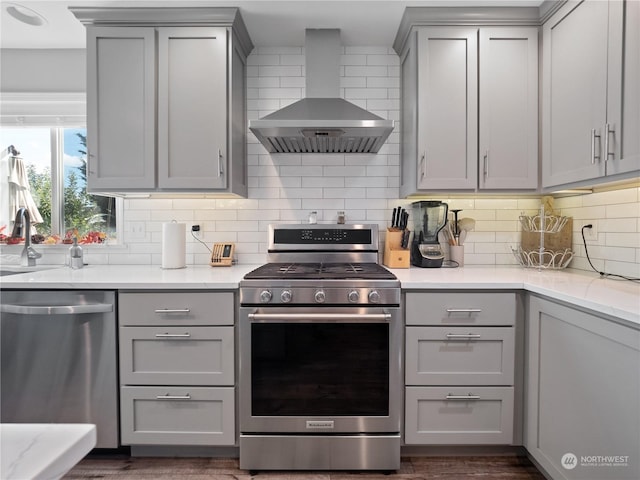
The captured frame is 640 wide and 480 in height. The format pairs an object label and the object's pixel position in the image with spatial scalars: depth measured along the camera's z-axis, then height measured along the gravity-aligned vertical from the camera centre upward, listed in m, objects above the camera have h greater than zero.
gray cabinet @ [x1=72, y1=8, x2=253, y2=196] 2.09 +0.78
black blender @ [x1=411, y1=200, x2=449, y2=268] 2.27 +0.00
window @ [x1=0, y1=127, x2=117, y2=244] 2.67 +0.37
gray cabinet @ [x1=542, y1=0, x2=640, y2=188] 1.46 +0.67
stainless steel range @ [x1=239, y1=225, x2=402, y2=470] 1.73 -0.75
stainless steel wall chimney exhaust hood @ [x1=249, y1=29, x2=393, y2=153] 1.98 +0.63
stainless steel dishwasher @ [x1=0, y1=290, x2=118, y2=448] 1.78 -0.67
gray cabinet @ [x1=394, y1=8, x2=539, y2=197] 2.08 +0.79
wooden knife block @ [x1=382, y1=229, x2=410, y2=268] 2.23 -0.14
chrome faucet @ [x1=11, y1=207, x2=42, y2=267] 2.47 -0.15
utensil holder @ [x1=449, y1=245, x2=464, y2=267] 2.41 -0.16
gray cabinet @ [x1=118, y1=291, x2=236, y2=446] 1.78 -0.66
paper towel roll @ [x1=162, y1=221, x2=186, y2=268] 2.24 -0.09
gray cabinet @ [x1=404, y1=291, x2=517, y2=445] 1.77 -0.67
